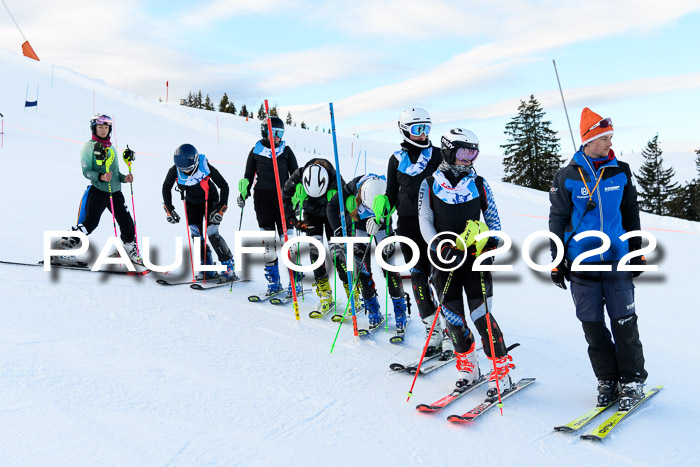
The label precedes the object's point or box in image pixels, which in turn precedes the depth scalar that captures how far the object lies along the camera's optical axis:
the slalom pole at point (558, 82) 4.97
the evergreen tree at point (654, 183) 43.25
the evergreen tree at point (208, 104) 69.78
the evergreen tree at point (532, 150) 39.31
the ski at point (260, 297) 6.72
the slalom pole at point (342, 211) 5.34
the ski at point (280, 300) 6.68
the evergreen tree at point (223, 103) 67.69
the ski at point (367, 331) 5.68
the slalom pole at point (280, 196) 5.87
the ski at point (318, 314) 6.24
